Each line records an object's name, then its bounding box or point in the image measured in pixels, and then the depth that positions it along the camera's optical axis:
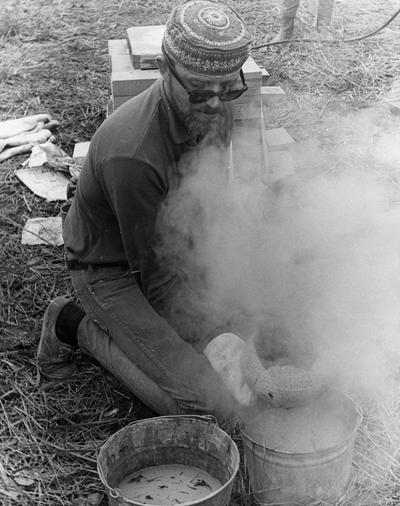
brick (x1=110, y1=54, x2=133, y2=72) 4.26
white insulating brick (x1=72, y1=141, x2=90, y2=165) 4.21
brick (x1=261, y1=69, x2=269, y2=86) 4.64
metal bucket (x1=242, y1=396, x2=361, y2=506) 2.19
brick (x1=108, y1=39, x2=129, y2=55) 4.63
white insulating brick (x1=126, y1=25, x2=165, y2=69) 4.17
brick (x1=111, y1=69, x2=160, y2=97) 3.99
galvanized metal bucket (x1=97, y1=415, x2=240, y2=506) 2.25
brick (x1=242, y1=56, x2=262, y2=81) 4.14
